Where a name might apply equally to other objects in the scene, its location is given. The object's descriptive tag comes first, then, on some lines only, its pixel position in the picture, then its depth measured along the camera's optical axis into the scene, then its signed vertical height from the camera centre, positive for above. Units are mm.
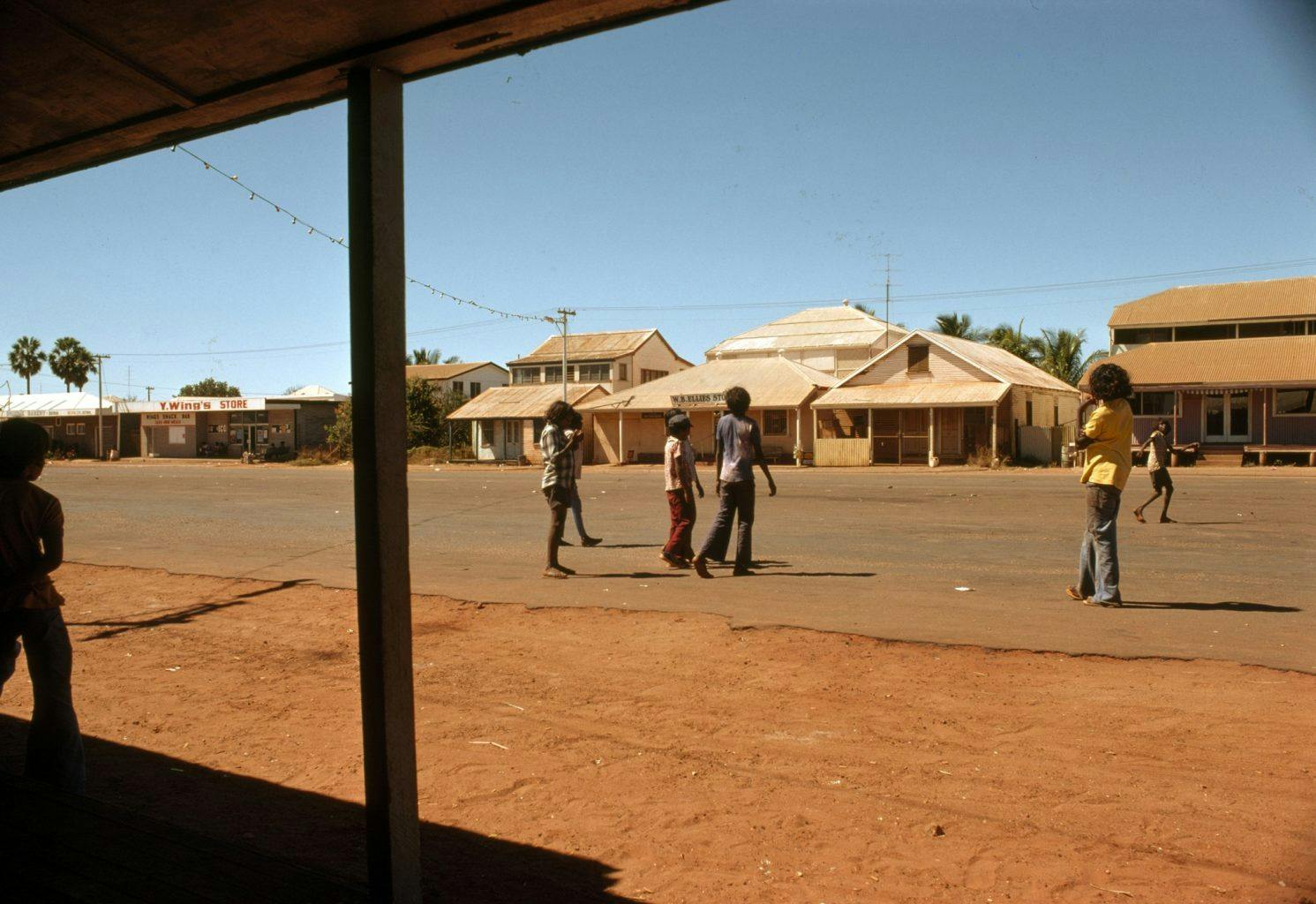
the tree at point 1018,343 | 54469 +4839
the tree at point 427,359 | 85000 +7162
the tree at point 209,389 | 106150 +5820
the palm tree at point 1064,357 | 51969 +3891
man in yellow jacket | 7223 -340
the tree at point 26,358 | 77125 +6946
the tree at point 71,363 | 75625 +6408
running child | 14008 -579
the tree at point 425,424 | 54306 +812
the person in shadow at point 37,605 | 3797 -648
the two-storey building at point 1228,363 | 34375 +2361
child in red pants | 10016 -643
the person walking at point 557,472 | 9602 -379
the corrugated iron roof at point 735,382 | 42281 +2258
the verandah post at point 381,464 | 2750 -78
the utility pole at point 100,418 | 64375 +1640
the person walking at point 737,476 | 9141 -419
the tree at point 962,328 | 58281 +6156
